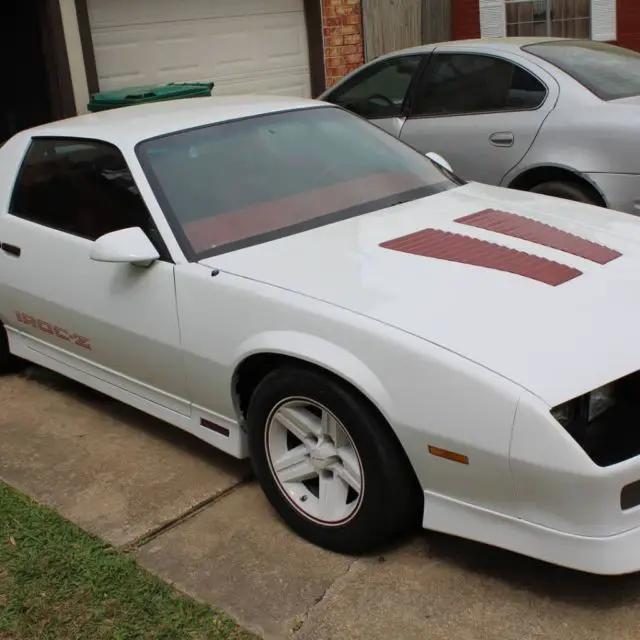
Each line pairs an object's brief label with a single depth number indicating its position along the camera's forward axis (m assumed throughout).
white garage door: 9.27
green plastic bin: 7.90
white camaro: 2.72
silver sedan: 5.82
